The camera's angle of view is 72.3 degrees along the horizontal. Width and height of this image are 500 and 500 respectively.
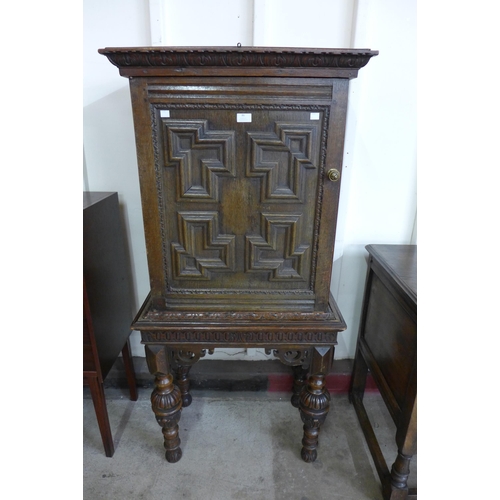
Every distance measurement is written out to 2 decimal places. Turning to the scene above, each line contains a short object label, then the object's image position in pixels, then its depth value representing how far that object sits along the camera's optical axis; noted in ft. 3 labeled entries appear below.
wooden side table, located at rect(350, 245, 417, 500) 3.60
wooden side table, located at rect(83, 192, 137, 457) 3.96
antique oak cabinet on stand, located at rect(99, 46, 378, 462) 3.01
